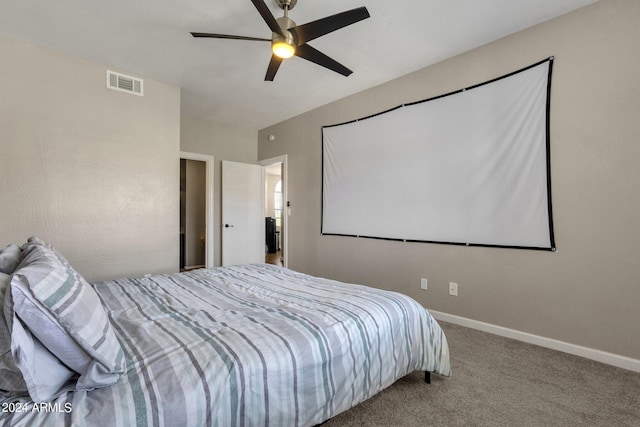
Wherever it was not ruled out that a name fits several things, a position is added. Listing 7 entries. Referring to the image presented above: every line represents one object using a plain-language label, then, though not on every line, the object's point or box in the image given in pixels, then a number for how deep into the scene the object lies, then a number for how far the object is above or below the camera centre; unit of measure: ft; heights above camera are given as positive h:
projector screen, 8.08 +1.40
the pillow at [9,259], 4.58 -0.79
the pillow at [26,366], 2.72 -1.50
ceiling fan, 6.19 +3.95
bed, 2.82 -1.73
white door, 16.22 -0.21
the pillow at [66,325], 2.80 -1.14
